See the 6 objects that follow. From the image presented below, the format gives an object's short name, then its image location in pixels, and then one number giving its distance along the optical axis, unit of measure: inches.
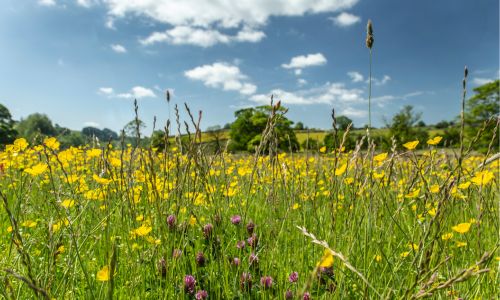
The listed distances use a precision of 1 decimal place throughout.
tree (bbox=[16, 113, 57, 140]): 3294.8
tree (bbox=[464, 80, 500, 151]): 1575.3
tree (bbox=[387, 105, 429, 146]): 1870.3
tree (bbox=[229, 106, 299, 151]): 2346.9
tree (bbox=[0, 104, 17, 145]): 2192.4
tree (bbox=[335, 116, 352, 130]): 3777.1
